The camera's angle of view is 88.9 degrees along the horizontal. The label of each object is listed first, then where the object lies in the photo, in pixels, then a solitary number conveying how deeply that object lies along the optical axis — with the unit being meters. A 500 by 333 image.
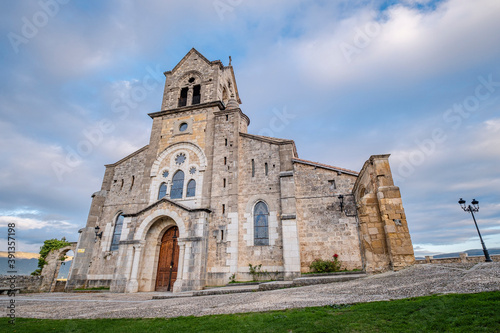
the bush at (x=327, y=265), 14.05
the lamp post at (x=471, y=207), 16.81
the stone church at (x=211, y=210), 14.80
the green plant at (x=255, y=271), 14.53
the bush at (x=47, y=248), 19.11
